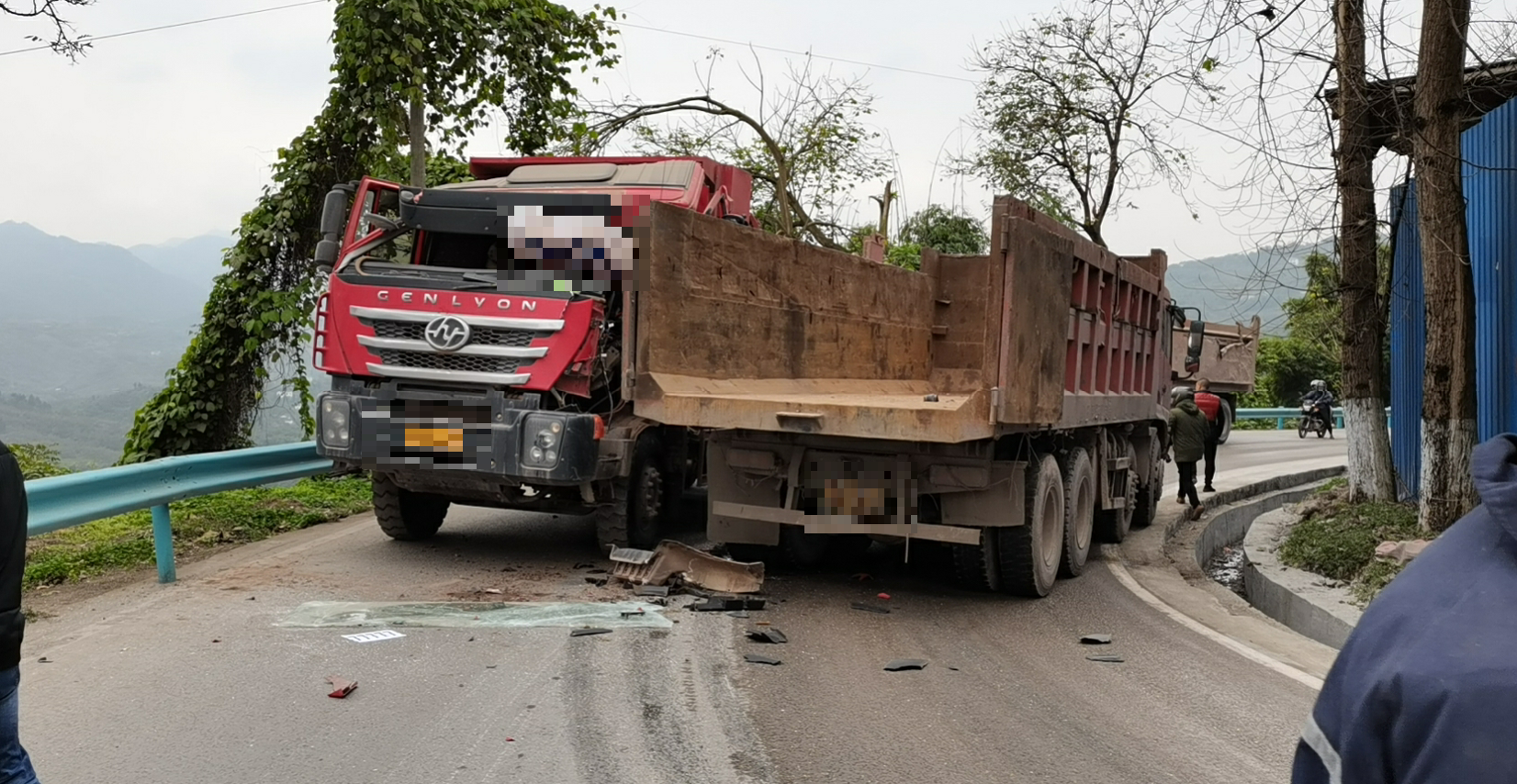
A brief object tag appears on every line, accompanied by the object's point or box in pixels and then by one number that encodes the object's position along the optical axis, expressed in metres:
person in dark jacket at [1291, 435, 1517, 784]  1.09
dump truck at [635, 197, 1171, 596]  6.71
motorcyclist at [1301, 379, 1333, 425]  29.28
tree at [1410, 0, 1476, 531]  8.98
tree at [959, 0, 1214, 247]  22.78
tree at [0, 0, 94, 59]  7.43
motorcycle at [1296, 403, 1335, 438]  29.30
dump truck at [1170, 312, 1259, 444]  24.84
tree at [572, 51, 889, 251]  23.31
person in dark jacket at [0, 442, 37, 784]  2.88
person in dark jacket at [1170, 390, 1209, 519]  13.30
